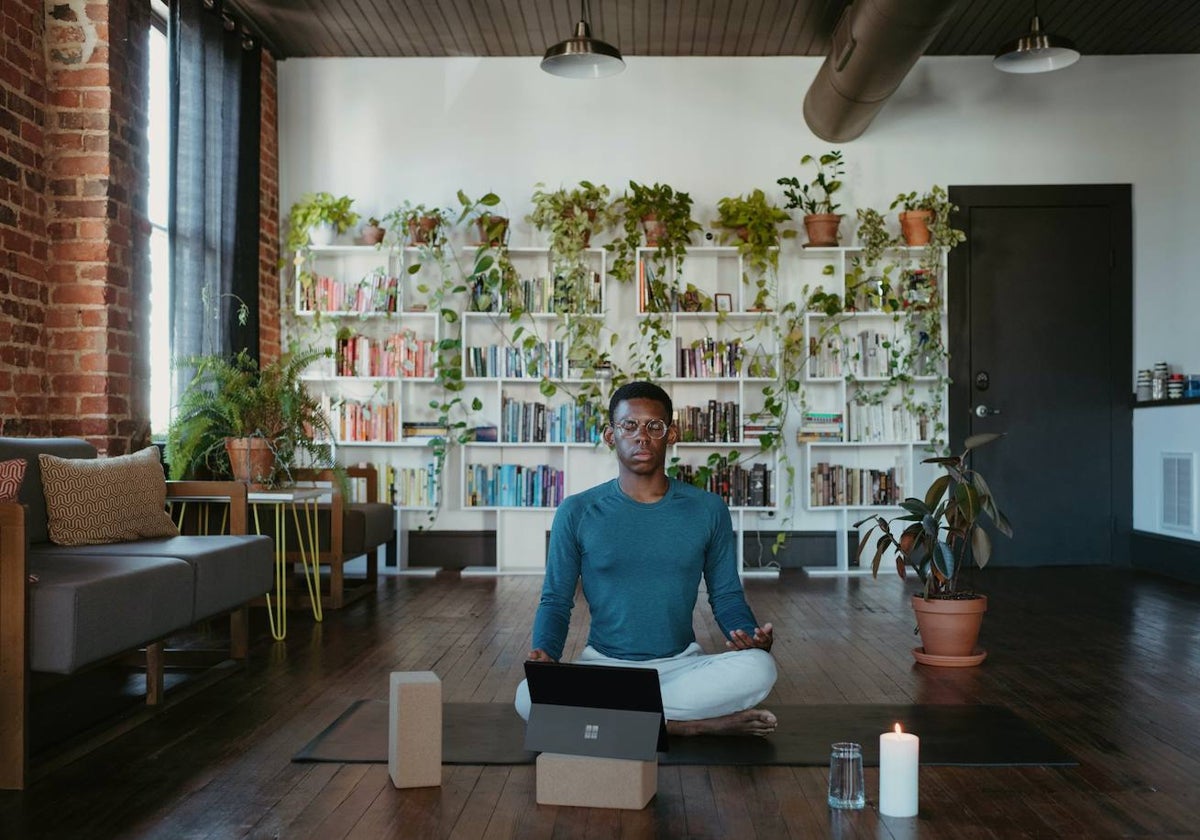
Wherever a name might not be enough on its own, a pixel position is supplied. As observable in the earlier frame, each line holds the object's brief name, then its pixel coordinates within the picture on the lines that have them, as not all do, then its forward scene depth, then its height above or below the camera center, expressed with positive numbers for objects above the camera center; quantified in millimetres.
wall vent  6988 -457
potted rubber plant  4547 -555
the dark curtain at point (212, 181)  6168 +1327
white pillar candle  2693 -837
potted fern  5484 -57
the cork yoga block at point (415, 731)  2941 -815
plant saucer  4547 -966
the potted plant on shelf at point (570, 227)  7379 +1203
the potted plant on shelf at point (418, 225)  7508 +1236
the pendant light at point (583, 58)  6098 +1903
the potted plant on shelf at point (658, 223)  7391 +1232
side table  5090 -595
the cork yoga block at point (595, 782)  2775 -894
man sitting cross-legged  3146 -416
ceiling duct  5336 +1848
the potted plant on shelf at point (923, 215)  7438 +1297
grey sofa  3033 -553
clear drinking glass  2785 -875
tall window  6070 +836
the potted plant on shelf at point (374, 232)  7578 +1193
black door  7703 +382
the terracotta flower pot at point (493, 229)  7402 +1191
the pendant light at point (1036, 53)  6258 +1988
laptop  2729 -720
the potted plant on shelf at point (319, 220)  7535 +1272
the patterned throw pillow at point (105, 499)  4184 -327
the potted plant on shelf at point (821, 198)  7402 +1436
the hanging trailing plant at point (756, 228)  7387 +1207
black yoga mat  3201 -958
